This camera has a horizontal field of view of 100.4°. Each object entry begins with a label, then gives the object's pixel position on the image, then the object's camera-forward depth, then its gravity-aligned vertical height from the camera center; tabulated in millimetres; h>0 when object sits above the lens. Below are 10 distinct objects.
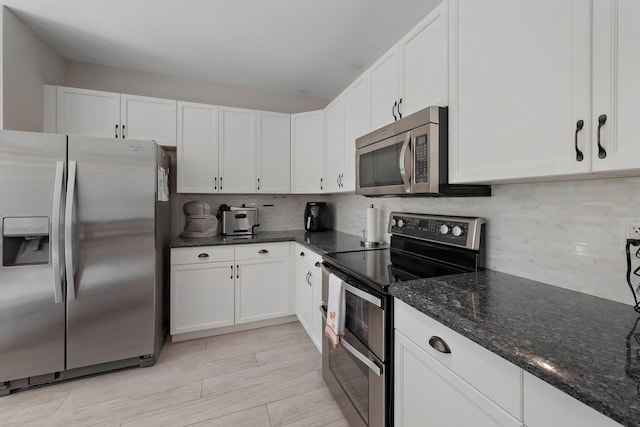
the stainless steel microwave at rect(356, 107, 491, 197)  1310 +298
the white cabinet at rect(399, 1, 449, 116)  1313 +801
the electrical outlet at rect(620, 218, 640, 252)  910 -57
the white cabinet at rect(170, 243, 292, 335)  2420 -710
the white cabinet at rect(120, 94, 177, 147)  2496 +893
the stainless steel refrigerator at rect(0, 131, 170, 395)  1775 -317
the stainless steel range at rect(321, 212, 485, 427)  1170 -388
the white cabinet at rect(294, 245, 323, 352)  2141 -701
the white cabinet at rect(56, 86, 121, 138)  2328 +886
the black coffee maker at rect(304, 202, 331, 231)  3098 -48
